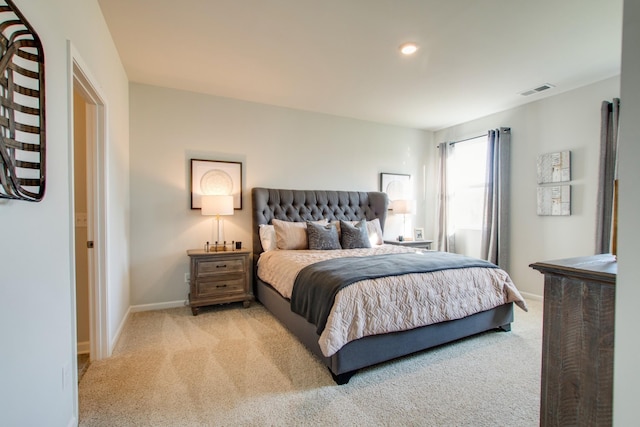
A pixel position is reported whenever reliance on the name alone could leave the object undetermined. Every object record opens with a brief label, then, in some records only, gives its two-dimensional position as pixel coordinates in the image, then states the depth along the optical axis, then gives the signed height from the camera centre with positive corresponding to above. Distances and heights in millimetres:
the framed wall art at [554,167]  3633 +526
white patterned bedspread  2036 -731
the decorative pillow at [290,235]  3697 -358
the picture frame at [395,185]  5109 +393
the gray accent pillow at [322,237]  3669 -376
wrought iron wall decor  981 +359
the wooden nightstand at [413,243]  4543 -551
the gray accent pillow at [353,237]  3832 -389
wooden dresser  1001 -488
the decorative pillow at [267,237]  3746 -388
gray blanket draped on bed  2139 -521
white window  4758 +430
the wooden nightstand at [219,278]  3340 -832
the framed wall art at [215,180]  3732 +349
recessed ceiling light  2641 +1460
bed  2094 -936
